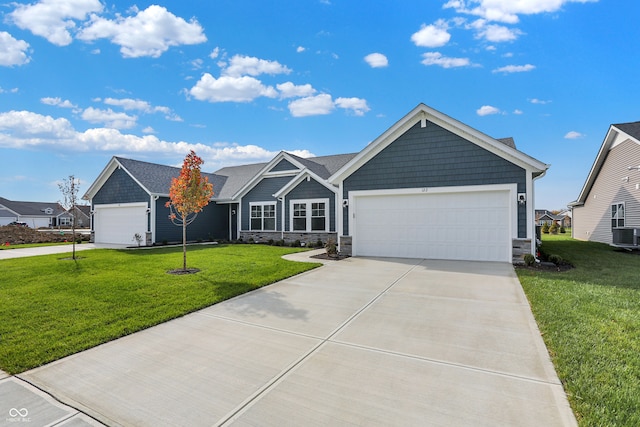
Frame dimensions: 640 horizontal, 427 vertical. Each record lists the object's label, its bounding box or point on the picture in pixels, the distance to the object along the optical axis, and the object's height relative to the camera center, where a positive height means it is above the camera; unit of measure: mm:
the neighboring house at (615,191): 14234 +1090
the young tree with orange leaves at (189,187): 8625 +737
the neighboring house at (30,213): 52281 +120
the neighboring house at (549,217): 43819 -1064
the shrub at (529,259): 9297 -1525
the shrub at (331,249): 11633 -1446
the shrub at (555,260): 9415 -1563
